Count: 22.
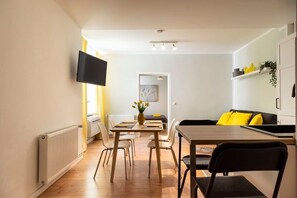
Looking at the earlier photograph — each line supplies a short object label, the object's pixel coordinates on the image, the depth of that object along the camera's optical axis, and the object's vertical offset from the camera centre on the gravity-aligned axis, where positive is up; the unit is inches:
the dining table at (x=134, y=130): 115.0 -17.2
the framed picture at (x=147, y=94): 381.1 +8.5
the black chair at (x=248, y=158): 42.9 -12.1
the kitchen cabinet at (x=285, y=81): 119.1 +10.9
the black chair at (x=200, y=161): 70.8 -22.3
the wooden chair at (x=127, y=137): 149.2 -28.0
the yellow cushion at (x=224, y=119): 215.4 -20.6
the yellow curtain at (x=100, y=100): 238.9 -2.3
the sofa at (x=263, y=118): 155.8 -15.8
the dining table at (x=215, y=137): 55.7 -10.7
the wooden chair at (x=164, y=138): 146.1 -28.4
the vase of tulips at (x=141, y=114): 142.5 -10.4
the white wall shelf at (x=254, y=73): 170.3 +23.4
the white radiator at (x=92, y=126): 206.1 -27.2
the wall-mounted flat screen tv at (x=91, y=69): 137.5 +20.9
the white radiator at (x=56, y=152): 95.0 -27.2
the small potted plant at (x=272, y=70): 164.1 +22.9
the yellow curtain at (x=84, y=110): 174.6 -10.3
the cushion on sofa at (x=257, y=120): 164.1 -16.2
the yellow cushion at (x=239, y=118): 184.7 -17.7
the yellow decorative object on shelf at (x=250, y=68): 195.1 +28.8
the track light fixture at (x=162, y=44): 205.6 +55.2
